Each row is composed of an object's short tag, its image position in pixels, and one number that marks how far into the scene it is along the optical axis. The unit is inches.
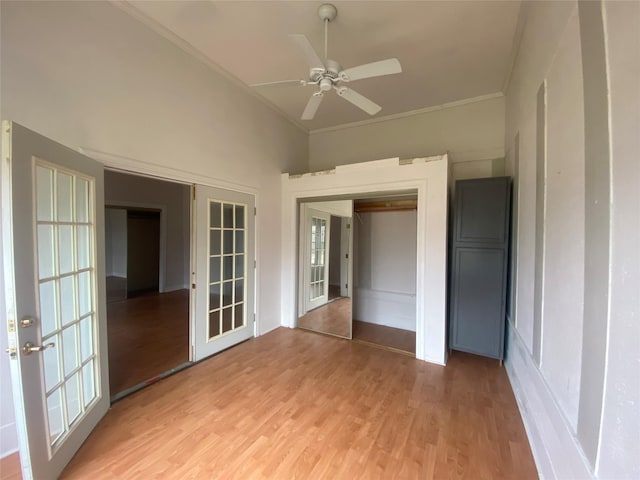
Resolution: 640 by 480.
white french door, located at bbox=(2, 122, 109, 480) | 55.5
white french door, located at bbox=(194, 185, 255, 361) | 123.6
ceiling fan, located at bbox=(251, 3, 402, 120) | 77.5
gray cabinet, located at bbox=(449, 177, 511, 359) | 115.5
